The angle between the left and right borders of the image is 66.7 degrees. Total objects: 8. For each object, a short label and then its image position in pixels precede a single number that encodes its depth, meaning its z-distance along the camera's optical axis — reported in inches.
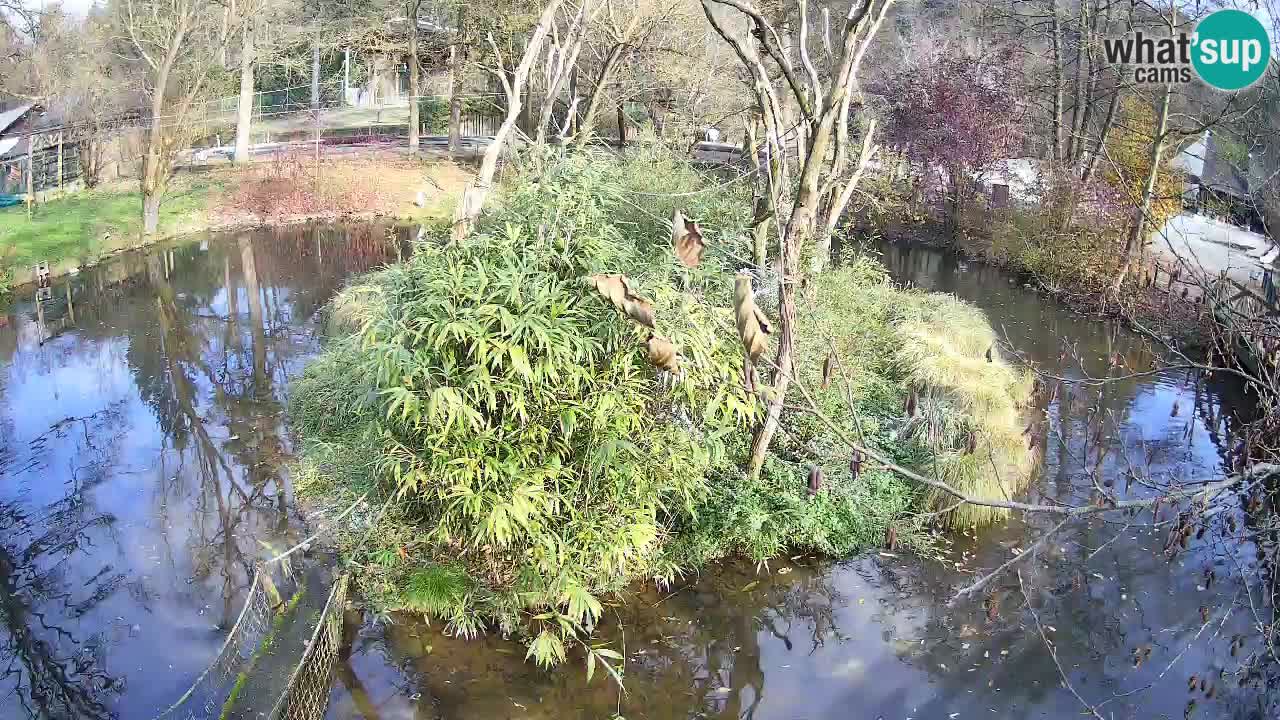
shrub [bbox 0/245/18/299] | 581.6
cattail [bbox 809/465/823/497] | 205.5
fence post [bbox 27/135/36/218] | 729.6
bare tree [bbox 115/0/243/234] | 706.8
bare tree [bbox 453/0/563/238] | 389.4
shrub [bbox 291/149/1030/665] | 236.8
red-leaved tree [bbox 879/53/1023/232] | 733.3
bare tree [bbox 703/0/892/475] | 279.6
